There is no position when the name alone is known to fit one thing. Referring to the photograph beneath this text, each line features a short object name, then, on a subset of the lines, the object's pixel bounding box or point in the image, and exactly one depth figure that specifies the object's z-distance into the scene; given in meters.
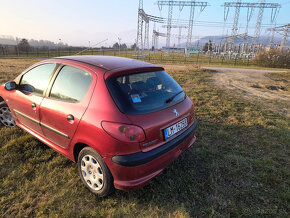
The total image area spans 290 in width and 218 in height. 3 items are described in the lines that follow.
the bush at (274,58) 20.91
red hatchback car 1.89
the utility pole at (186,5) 39.81
